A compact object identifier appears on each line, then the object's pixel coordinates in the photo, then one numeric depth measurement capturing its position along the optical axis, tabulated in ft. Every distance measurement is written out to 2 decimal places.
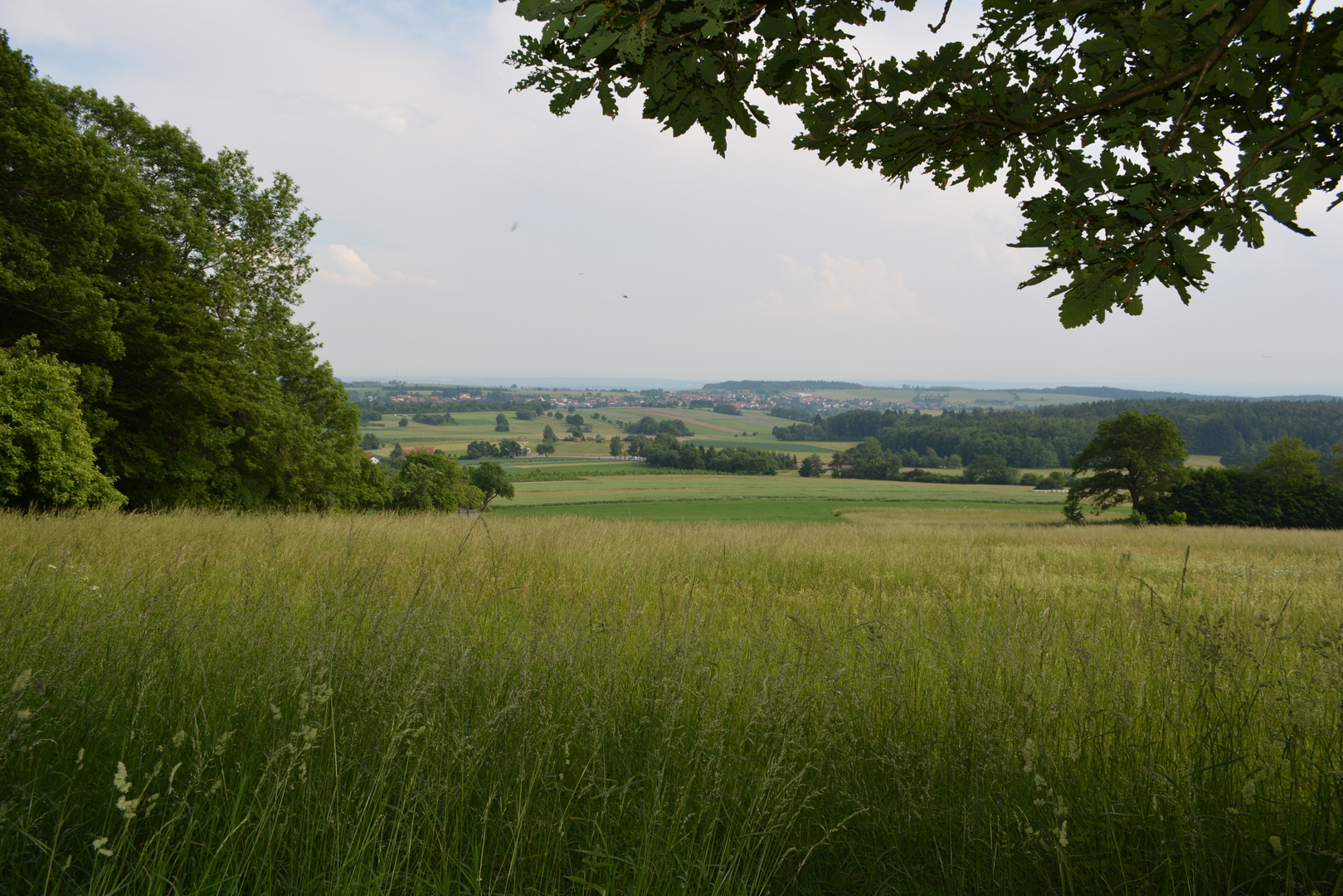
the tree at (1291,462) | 195.11
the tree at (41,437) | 42.60
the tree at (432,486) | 160.56
